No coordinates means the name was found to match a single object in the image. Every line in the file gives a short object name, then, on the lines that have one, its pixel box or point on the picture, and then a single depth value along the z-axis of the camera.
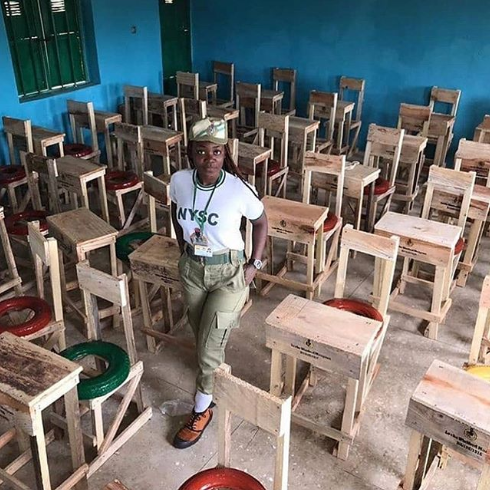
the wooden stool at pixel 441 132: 5.81
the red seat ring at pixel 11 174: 4.81
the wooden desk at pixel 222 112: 5.70
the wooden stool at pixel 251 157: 4.47
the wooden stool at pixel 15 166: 4.84
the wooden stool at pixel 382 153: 4.52
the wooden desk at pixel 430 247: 3.26
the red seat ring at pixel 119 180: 4.56
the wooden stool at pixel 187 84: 6.87
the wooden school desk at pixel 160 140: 4.84
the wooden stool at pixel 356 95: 6.64
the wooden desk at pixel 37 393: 1.95
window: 5.49
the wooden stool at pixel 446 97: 6.12
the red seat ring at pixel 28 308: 2.74
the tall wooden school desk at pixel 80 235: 3.17
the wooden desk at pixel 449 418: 1.90
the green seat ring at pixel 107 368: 2.38
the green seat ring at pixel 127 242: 3.56
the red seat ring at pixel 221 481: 1.93
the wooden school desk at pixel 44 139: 4.86
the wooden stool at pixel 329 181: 3.89
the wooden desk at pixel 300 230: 3.46
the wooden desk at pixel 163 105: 6.13
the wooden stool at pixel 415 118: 5.88
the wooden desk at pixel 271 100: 6.62
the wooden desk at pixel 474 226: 3.82
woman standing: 2.38
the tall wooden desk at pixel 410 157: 4.86
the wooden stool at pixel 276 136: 4.98
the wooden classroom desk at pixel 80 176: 4.11
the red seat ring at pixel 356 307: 2.91
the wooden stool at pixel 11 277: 3.52
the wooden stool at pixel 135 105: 6.23
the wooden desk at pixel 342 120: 6.12
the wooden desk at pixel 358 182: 4.07
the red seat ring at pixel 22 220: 3.81
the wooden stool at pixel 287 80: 7.09
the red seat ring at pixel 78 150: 5.36
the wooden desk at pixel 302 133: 5.24
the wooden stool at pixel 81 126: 5.42
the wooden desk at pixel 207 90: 7.01
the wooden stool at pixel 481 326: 2.58
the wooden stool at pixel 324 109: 6.01
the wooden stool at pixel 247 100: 6.44
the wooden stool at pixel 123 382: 2.45
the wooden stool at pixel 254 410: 1.72
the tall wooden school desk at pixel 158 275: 2.99
